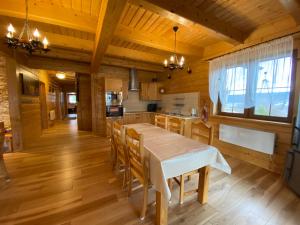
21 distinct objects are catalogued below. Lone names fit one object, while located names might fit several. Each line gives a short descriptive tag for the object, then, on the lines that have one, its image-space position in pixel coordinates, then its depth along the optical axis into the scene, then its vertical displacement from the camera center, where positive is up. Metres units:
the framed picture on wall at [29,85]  3.67 +0.42
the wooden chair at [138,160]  1.46 -0.68
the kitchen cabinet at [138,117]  5.00 -0.63
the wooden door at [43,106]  5.51 -0.26
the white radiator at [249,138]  2.49 -0.73
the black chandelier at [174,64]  2.57 +0.72
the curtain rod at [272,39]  2.15 +1.07
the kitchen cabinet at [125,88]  4.98 +0.44
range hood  5.20 +0.77
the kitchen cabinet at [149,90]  5.41 +0.41
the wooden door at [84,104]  5.54 -0.16
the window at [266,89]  2.31 +0.25
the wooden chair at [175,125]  2.45 -0.45
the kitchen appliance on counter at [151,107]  5.72 -0.26
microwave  4.62 -0.33
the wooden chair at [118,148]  2.02 -0.77
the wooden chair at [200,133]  1.73 -0.47
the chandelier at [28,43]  1.63 +0.69
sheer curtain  2.30 +0.52
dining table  1.33 -0.63
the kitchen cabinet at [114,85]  4.55 +0.52
